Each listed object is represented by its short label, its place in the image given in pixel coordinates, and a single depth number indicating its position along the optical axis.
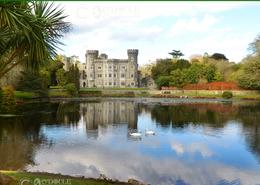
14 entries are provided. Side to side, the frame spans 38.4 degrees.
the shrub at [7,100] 40.38
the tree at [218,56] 112.56
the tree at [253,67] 57.25
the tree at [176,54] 125.19
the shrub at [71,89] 77.56
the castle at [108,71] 116.12
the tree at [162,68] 95.38
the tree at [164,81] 89.06
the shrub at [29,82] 64.00
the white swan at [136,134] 28.48
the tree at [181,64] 95.00
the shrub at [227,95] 74.44
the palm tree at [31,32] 8.80
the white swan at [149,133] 29.23
